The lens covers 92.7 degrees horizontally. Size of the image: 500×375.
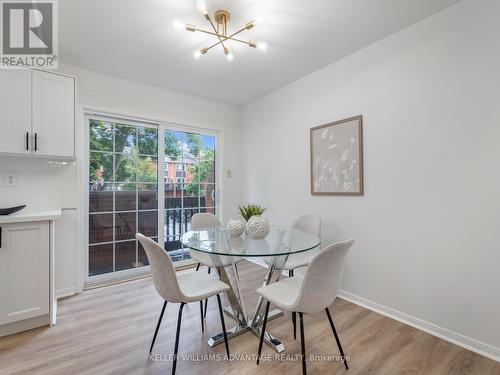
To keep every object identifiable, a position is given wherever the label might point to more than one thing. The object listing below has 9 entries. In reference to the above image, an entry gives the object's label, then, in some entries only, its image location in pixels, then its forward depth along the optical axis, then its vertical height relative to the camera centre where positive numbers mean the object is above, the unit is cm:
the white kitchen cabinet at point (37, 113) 212 +73
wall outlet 236 +11
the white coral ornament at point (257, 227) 202 -32
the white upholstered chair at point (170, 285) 144 -63
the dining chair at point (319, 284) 135 -56
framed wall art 244 +35
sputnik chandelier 181 +139
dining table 167 -43
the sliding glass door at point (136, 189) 299 +1
